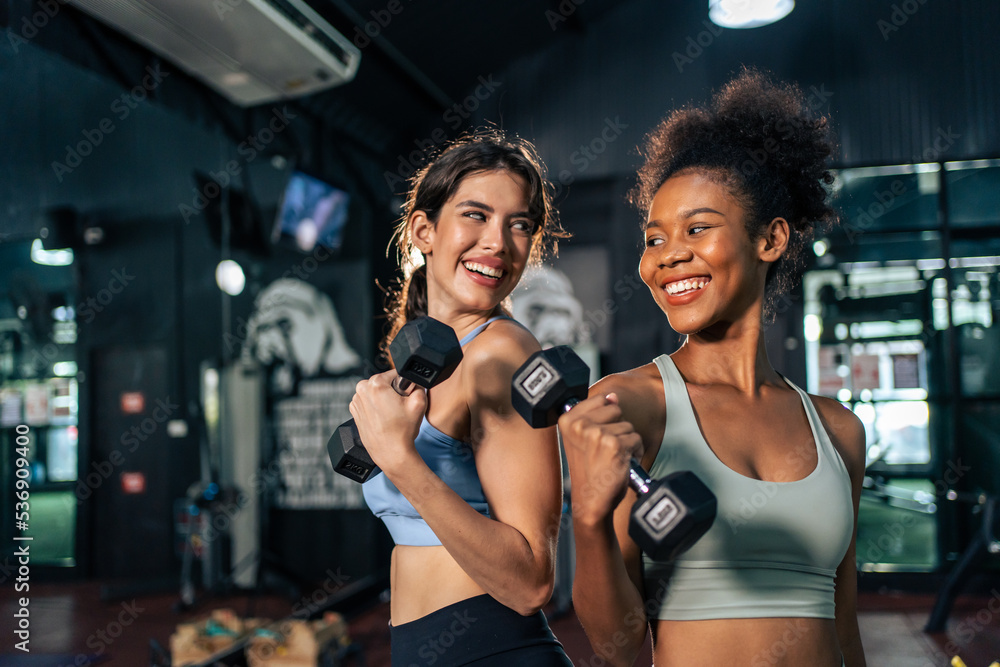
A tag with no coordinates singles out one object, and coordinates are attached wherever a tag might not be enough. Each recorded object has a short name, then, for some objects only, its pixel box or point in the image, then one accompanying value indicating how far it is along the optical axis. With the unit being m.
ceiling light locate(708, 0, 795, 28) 5.43
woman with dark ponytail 1.03
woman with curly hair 1.00
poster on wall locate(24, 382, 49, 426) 2.36
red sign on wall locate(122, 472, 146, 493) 2.88
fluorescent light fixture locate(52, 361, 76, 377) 2.51
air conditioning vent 3.09
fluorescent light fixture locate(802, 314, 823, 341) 5.54
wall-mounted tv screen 4.36
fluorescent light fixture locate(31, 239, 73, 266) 2.48
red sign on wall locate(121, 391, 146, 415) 2.95
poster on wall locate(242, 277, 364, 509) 4.80
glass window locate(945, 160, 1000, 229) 5.29
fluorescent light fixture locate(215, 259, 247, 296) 3.98
